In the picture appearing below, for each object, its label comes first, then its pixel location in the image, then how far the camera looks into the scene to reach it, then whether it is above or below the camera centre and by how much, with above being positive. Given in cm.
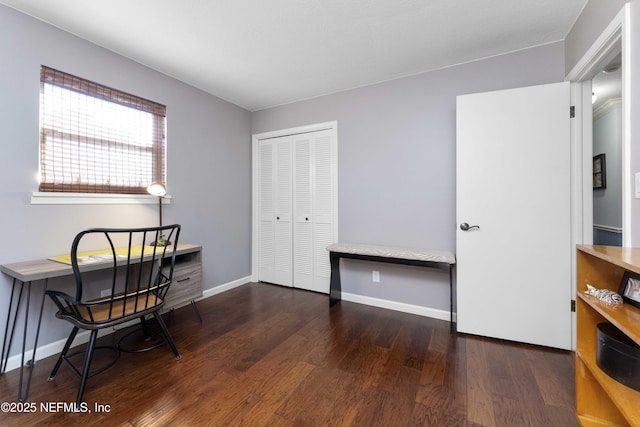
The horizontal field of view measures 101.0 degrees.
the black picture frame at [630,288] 102 -30
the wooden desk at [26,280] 155 -49
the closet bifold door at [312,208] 319 +6
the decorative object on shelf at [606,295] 106 -34
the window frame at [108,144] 193 +56
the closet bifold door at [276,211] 349 +2
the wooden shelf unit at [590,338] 121 -59
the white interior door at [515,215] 198 -1
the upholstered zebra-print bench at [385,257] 230 -41
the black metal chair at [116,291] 151 -54
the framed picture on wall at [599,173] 318 +50
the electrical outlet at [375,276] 287 -69
